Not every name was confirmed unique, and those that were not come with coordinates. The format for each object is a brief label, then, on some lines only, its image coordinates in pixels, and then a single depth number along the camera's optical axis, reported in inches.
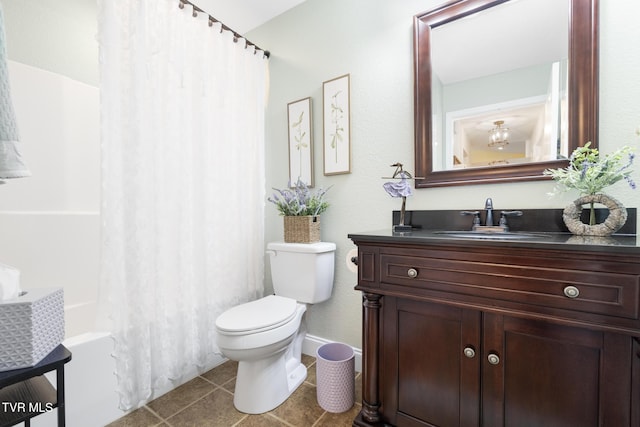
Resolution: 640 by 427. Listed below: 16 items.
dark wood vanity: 31.5
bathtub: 47.6
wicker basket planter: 71.9
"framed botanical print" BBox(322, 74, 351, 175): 72.7
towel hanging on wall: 33.3
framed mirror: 47.6
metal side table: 30.2
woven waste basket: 57.7
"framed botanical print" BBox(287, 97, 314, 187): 79.7
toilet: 52.8
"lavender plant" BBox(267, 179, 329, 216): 73.6
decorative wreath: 38.9
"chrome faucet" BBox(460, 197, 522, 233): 51.1
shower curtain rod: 64.4
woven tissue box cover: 30.4
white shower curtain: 54.1
